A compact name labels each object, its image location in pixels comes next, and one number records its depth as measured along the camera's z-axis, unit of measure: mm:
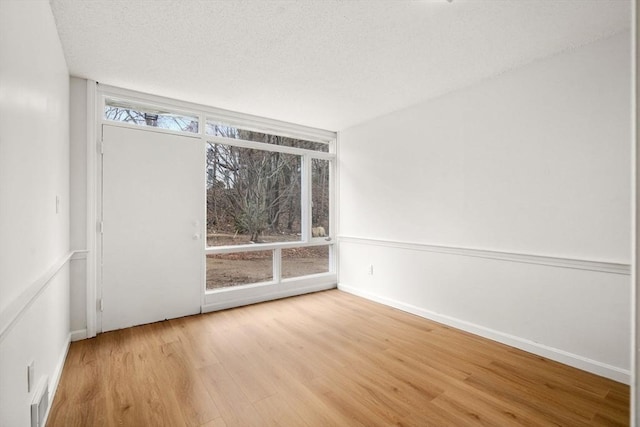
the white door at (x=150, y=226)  3053
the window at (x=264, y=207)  3775
